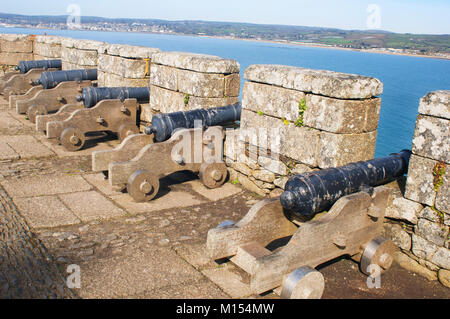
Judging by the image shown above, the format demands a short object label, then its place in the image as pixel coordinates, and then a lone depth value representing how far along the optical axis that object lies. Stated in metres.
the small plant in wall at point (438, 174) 3.38
